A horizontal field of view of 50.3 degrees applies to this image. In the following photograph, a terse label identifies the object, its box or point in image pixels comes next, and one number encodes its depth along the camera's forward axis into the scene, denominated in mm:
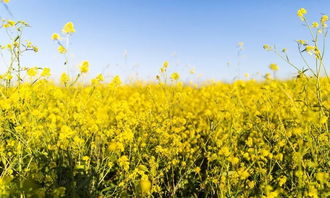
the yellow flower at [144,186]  1483
